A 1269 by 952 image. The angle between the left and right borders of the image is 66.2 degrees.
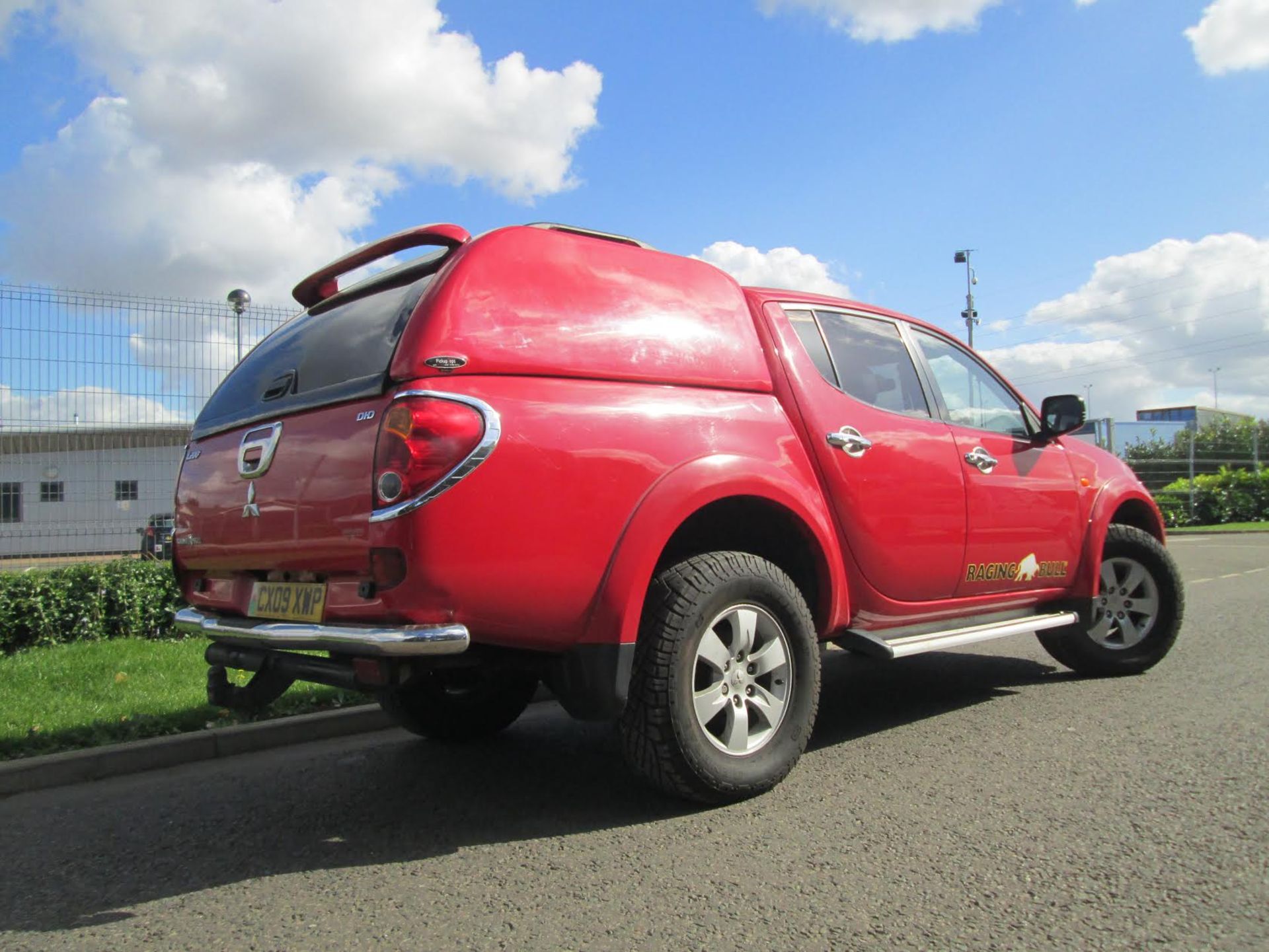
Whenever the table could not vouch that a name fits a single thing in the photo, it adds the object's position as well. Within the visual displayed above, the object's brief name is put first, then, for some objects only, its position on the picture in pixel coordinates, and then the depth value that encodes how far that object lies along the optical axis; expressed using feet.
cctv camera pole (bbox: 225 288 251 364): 27.96
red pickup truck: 9.57
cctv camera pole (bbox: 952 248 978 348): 158.81
